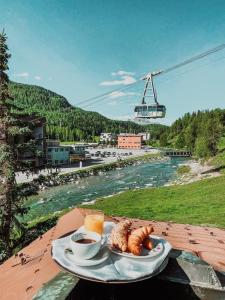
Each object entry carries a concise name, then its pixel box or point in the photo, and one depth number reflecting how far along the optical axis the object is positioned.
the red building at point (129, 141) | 140.36
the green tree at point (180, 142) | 118.72
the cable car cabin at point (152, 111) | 20.19
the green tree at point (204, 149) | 51.22
